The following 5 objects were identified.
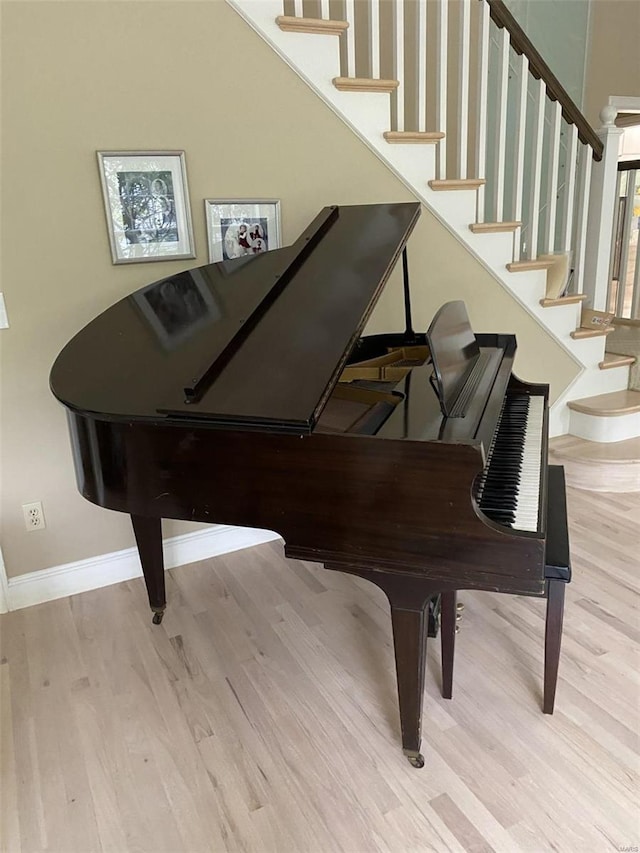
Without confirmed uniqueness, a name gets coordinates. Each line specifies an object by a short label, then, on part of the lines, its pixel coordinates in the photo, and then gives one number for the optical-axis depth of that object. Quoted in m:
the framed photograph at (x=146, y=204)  2.16
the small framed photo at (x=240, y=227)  2.36
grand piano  1.29
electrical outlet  2.31
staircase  2.43
